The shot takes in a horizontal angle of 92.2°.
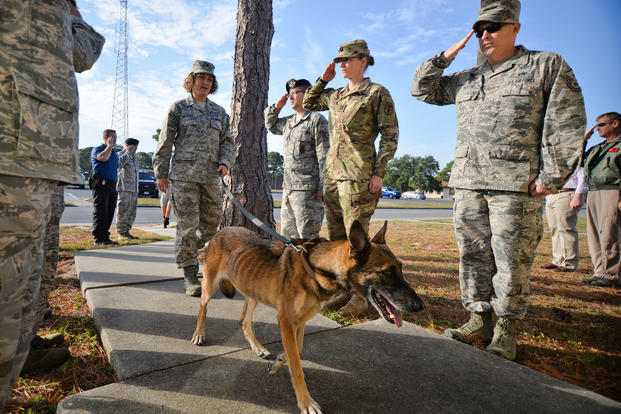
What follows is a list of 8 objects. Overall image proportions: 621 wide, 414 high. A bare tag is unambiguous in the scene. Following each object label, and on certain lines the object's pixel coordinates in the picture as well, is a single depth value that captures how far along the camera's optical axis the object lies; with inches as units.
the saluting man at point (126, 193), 323.3
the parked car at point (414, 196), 2301.9
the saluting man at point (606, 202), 192.4
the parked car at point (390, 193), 2059.5
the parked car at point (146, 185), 901.7
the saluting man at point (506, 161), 93.3
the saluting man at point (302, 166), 163.3
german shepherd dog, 71.5
